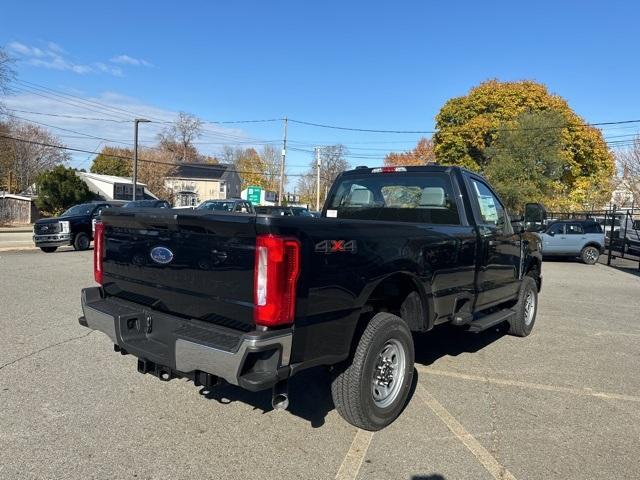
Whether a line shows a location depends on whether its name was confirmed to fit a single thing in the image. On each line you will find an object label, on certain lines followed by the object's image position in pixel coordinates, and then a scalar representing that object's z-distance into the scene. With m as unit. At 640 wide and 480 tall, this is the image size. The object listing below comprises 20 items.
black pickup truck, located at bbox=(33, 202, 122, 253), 16.67
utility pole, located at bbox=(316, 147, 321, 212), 55.22
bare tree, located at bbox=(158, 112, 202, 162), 82.94
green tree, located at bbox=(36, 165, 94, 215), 38.50
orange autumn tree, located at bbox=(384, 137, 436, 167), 60.50
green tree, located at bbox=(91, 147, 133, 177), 67.62
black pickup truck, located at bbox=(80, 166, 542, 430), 2.92
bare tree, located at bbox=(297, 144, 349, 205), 75.03
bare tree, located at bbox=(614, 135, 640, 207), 37.15
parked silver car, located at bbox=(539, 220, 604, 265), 18.56
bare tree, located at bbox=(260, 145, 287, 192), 86.06
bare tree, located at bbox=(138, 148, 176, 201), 58.00
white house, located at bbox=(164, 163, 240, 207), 67.38
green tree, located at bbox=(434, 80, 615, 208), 35.38
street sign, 48.81
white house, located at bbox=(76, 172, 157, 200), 54.56
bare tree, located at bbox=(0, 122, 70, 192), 54.47
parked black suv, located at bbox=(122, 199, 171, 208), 19.33
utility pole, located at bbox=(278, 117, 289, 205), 45.16
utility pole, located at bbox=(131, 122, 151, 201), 36.55
